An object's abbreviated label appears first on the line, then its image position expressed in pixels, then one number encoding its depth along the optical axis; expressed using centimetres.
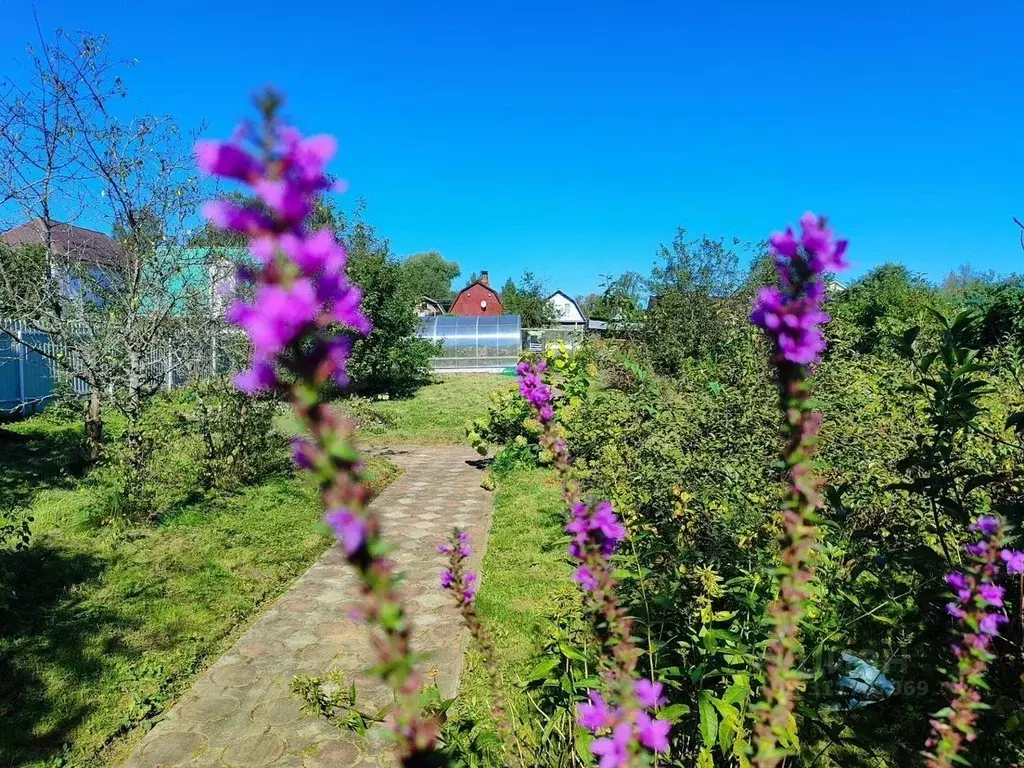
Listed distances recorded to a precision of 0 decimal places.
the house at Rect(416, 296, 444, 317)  6050
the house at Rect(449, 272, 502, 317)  5778
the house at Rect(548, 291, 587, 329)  5927
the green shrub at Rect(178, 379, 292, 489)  748
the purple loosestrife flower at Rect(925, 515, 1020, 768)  121
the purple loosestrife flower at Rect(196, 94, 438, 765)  71
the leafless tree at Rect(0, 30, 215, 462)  737
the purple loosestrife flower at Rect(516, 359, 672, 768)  98
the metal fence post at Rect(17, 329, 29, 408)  1410
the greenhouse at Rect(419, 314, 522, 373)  2980
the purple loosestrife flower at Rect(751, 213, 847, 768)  103
